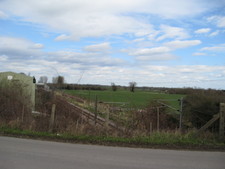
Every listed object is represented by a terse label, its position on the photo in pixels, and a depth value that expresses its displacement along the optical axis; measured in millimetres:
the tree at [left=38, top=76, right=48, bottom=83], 42175
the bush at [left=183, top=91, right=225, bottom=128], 13727
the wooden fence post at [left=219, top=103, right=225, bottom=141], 9992
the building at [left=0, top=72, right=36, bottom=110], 18312
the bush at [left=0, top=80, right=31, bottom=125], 12973
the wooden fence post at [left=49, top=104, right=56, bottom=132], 11235
